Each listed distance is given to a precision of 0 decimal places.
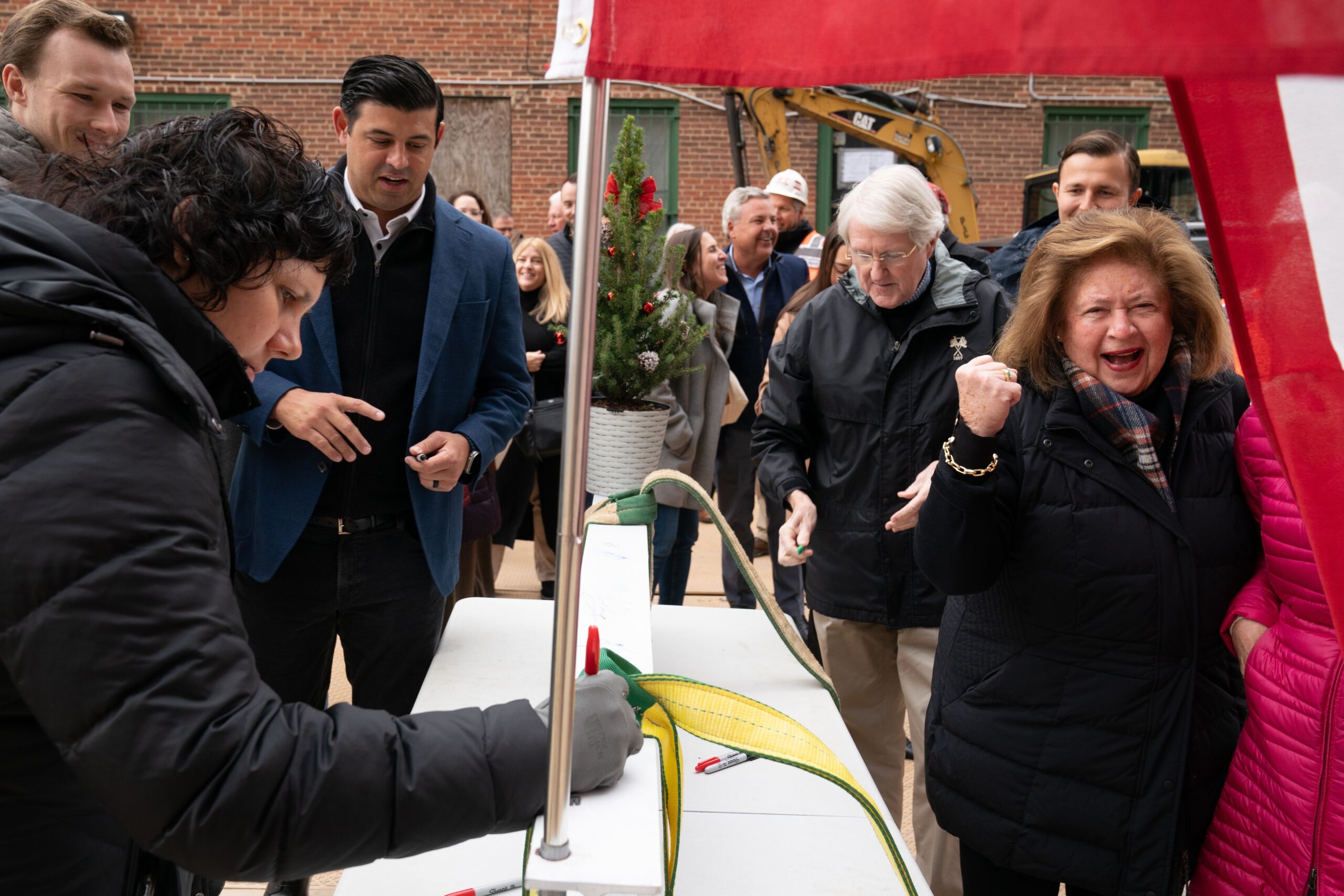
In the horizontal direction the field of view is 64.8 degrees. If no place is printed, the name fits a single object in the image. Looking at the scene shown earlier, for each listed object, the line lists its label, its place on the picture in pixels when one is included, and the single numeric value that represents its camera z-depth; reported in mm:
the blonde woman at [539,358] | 4758
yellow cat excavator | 10250
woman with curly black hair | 859
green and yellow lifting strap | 1181
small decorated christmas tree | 3395
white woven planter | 3412
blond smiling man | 2420
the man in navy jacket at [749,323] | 4988
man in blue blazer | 2381
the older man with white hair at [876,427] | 2598
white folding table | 1587
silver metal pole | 993
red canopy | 655
